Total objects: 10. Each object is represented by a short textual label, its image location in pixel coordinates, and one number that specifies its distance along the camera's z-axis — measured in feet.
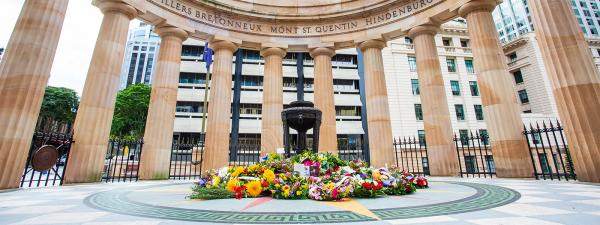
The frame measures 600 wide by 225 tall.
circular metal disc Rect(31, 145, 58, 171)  30.52
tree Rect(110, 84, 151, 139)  147.64
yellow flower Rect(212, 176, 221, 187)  22.94
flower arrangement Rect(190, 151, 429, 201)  20.62
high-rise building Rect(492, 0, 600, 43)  272.92
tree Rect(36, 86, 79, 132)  157.89
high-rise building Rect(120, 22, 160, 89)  454.40
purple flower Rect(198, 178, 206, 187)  24.72
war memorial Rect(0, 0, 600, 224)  15.94
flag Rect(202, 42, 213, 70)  84.14
